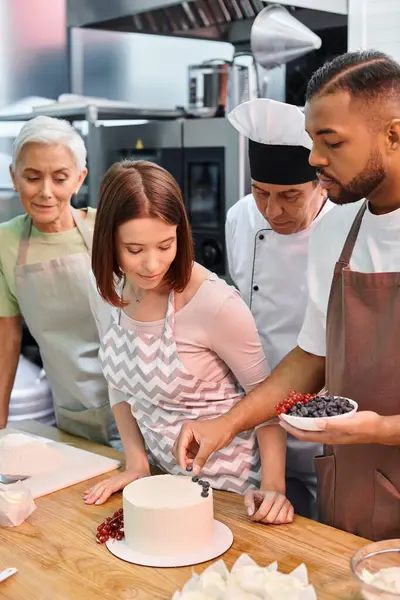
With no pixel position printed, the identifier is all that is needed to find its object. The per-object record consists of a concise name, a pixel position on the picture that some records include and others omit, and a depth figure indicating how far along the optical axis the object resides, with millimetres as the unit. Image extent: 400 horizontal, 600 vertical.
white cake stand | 1517
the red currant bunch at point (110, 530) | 1621
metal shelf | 3456
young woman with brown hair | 1783
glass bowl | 1238
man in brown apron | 1492
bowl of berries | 1431
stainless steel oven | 3070
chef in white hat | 2035
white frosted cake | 1544
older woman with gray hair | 2330
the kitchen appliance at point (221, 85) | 3162
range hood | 3014
